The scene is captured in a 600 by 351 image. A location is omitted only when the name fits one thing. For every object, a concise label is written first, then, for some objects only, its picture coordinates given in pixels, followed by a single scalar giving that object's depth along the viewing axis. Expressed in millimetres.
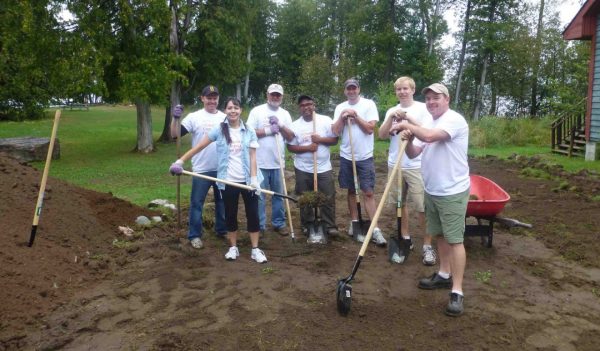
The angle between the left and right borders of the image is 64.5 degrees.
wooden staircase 14664
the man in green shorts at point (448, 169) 3988
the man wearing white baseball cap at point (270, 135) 6031
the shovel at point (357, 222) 5870
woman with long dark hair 5230
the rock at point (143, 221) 6723
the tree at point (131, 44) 13000
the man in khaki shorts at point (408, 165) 5219
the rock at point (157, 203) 8038
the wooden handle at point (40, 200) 4945
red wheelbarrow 5559
